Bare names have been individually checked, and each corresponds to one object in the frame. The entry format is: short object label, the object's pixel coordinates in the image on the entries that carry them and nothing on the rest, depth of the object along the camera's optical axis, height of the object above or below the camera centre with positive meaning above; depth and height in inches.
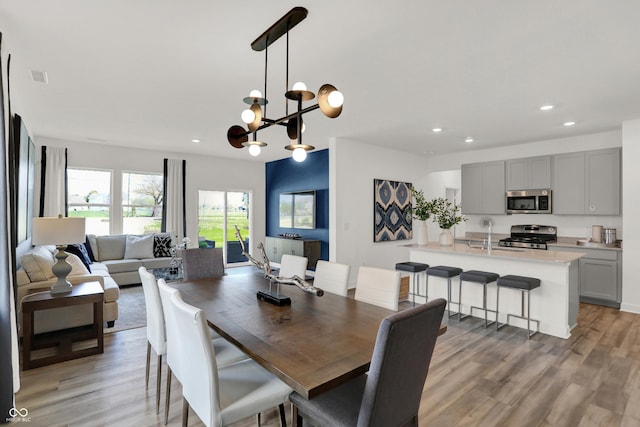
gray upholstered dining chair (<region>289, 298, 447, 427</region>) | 49.2 -26.2
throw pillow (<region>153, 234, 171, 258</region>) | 249.9 -19.9
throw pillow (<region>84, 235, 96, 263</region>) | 225.4 -20.8
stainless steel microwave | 218.4 +12.1
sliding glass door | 299.4 +0.3
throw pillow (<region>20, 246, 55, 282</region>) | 135.9 -19.3
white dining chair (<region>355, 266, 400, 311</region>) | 92.5 -19.6
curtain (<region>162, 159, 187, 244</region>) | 275.0 +16.2
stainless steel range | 216.7 -11.9
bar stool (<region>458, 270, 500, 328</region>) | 150.8 -27.2
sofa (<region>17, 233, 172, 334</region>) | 132.5 -25.8
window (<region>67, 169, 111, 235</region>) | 241.3 +16.7
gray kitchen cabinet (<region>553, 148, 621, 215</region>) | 192.9 +22.1
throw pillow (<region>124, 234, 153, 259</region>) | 239.5 -19.9
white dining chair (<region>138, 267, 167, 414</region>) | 87.6 -26.7
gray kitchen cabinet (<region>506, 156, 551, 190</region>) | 219.1 +31.1
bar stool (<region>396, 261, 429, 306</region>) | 175.9 -27.0
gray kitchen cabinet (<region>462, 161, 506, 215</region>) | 240.8 +23.1
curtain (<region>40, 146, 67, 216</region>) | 226.8 +25.9
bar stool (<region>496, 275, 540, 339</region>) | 138.9 -27.7
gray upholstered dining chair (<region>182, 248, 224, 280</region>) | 133.6 -17.9
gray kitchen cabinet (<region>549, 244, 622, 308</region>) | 182.2 -32.0
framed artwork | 245.1 +7.0
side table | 113.0 -43.4
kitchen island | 141.7 -27.3
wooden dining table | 53.3 -23.2
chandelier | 76.1 +28.1
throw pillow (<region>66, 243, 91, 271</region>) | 192.9 -19.6
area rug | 153.2 -47.4
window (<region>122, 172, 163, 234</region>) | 261.9 +13.4
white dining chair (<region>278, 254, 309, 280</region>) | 121.8 -17.6
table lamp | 120.3 -6.1
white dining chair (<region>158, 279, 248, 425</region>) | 69.0 -31.5
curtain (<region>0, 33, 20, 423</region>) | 82.1 -19.5
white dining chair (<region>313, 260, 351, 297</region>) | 107.3 -19.2
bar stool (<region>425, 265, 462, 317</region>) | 162.4 -26.3
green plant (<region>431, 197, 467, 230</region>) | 176.4 +0.6
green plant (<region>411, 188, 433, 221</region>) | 181.0 +5.5
